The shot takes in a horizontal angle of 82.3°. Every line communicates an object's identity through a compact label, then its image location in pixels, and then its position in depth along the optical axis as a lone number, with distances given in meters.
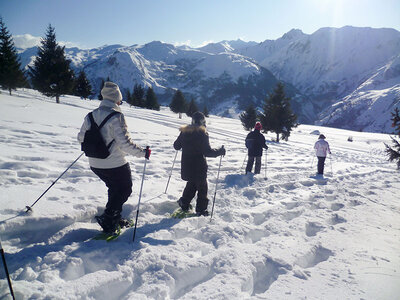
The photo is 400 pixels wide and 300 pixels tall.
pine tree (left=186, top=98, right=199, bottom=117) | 60.39
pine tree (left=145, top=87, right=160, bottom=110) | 62.69
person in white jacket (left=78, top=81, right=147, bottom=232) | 3.48
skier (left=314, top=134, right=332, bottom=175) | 10.59
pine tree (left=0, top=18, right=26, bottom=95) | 26.46
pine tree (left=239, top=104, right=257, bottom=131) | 40.34
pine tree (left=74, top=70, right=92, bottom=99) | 51.31
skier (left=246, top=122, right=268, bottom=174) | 9.32
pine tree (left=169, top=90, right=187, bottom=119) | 60.03
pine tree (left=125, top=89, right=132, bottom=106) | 67.39
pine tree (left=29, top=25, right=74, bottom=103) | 28.31
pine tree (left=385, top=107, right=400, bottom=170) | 6.76
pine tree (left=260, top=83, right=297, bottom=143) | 28.77
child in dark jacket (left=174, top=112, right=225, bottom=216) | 4.77
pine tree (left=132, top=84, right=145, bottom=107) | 65.11
